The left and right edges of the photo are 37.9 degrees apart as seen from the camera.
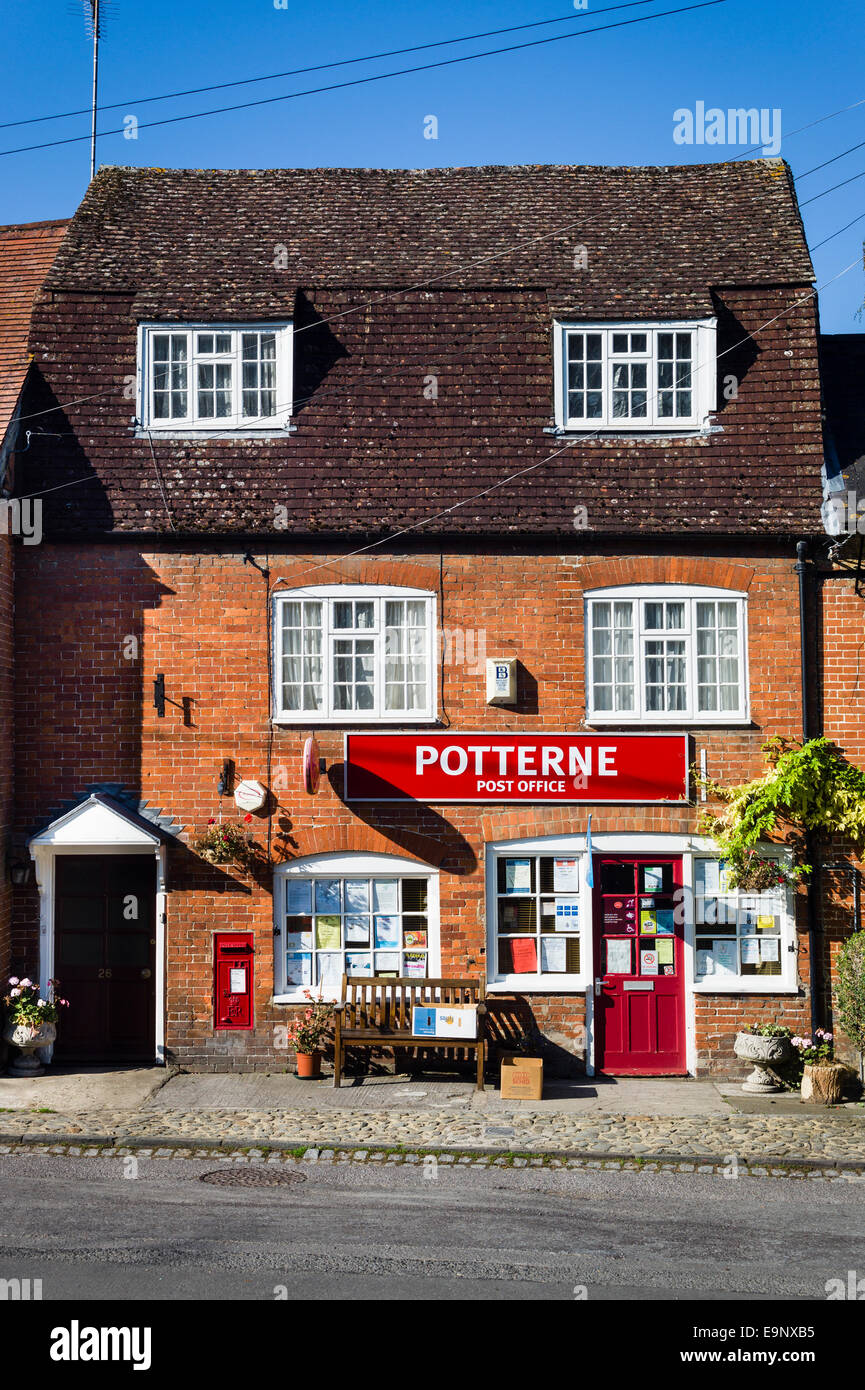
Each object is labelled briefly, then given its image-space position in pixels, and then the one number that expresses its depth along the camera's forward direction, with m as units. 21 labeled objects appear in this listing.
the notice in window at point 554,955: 14.80
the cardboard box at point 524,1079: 13.51
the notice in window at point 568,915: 14.84
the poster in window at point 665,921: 14.81
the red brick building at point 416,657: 14.71
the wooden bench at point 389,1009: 13.99
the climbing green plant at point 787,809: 14.22
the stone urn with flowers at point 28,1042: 14.00
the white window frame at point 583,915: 14.66
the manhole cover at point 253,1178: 10.85
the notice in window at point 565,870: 14.85
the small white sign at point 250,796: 14.51
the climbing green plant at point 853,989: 13.62
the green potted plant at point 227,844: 14.51
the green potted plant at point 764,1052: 13.95
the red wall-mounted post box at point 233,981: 14.70
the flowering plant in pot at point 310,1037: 14.27
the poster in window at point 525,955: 14.80
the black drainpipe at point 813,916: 14.45
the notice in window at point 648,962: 14.79
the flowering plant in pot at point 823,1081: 13.57
